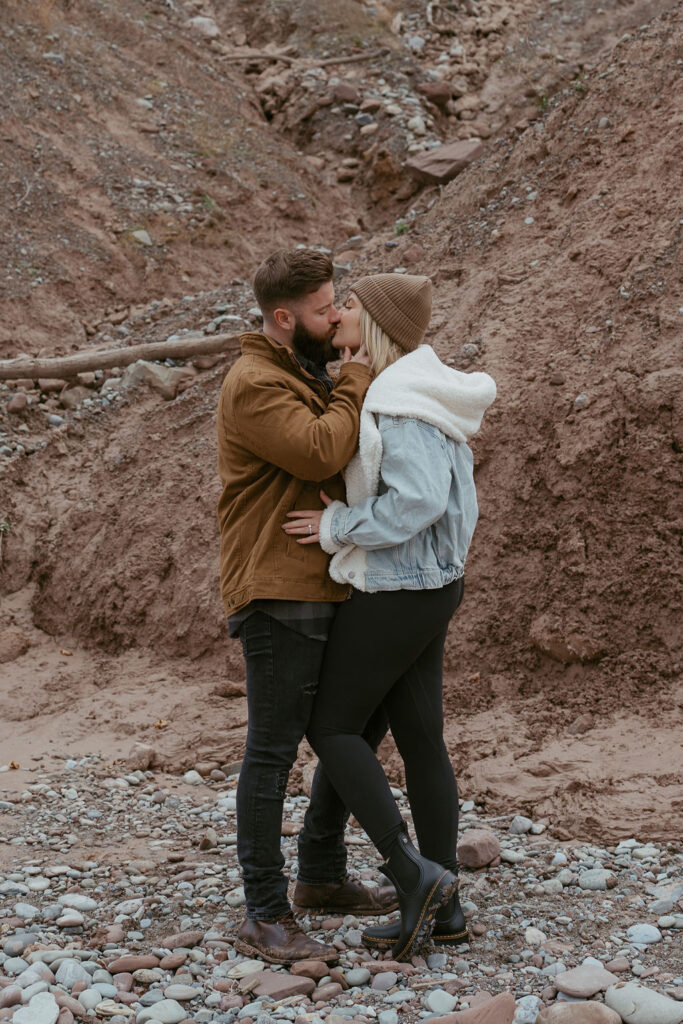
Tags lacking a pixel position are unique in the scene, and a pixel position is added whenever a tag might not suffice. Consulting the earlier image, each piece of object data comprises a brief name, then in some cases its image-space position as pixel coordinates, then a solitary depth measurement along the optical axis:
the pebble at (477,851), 3.87
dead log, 8.27
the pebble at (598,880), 3.65
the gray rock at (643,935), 3.11
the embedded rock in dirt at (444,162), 9.64
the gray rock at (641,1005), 2.55
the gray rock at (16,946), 3.20
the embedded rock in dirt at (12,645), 6.91
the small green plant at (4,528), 7.44
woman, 3.01
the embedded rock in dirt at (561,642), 5.14
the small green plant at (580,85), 7.77
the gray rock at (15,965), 3.04
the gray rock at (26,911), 3.53
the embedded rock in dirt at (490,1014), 2.52
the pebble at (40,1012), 2.66
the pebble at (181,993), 2.90
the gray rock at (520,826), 4.33
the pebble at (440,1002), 2.71
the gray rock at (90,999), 2.81
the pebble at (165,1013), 2.74
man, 3.02
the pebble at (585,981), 2.73
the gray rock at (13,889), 3.80
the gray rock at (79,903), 3.63
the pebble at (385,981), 2.90
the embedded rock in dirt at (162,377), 8.02
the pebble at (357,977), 2.94
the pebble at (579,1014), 2.56
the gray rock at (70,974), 2.96
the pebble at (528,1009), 2.65
